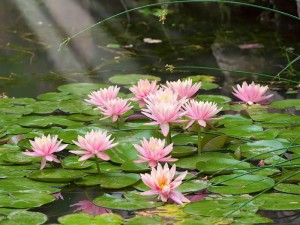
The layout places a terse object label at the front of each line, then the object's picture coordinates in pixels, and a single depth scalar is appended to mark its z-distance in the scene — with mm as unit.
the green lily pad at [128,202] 3760
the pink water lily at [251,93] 4973
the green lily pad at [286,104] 5637
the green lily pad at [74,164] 4348
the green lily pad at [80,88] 6148
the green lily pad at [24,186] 4004
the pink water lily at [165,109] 4316
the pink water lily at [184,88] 4816
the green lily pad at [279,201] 3697
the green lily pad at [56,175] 4180
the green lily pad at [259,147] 4535
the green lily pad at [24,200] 3796
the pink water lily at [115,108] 4773
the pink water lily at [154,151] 3996
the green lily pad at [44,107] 5562
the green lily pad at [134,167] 4285
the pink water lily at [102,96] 4805
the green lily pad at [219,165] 4227
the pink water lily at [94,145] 4125
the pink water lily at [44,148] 4230
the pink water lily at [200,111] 4410
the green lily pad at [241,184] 3932
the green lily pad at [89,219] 3559
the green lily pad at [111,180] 4090
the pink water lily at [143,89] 4867
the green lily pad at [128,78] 6654
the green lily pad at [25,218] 3582
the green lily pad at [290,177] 4123
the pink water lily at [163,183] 3553
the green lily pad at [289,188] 3927
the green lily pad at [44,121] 5172
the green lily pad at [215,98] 5828
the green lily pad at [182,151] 4504
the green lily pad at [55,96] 5953
